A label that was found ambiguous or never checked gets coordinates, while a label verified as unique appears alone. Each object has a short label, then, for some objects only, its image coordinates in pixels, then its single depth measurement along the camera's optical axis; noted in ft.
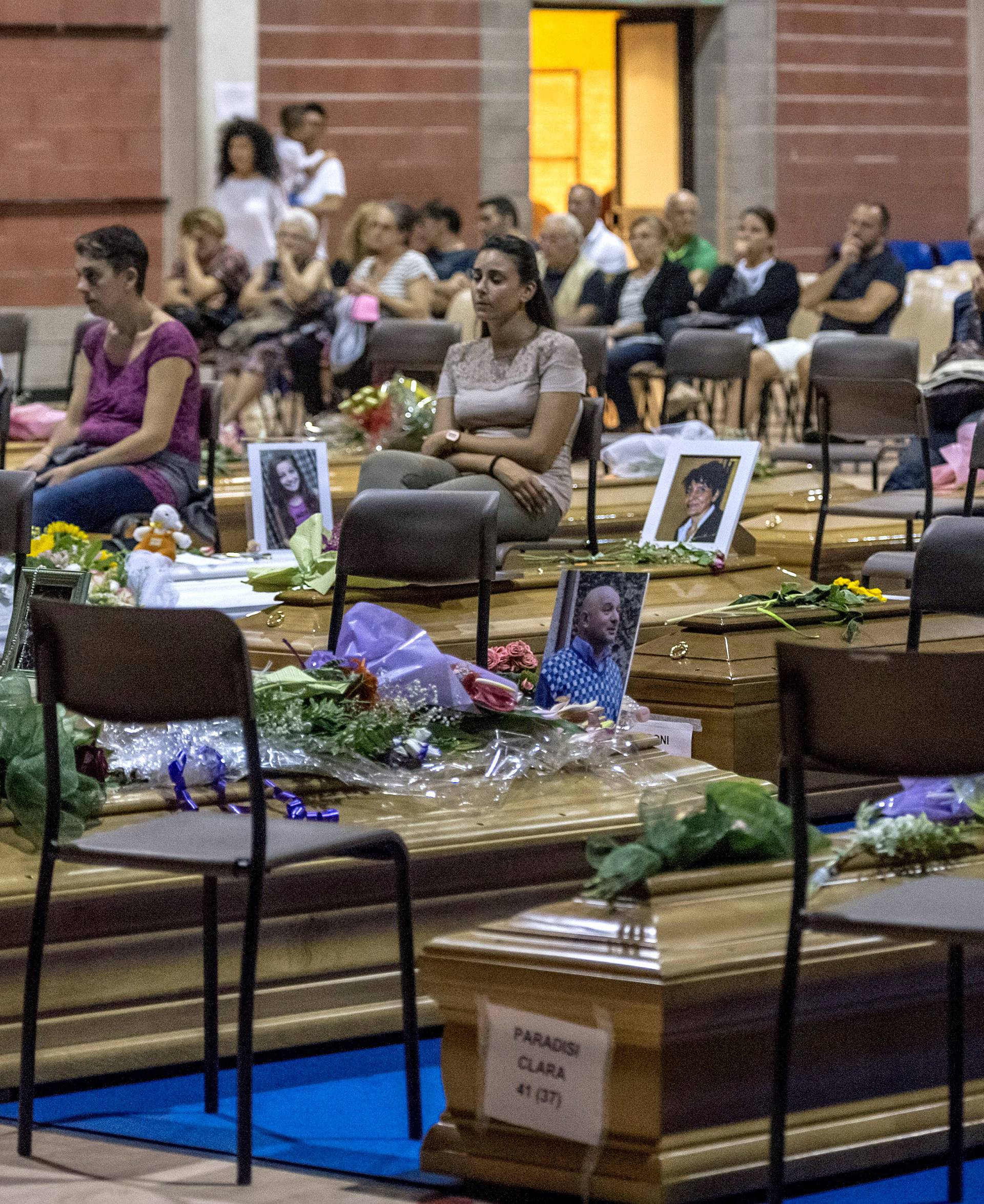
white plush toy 28.89
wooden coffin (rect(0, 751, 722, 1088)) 18.48
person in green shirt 60.76
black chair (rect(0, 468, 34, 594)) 23.54
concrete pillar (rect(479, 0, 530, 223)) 74.31
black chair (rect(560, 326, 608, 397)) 43.38
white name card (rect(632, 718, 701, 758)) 23.60
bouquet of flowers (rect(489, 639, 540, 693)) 24.53
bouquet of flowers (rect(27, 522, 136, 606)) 28.42
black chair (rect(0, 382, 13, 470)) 37.00
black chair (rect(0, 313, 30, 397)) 51.79
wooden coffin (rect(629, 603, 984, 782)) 26.51
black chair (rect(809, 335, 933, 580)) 35.12
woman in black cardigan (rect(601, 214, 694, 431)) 56.45
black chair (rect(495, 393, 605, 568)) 33.23
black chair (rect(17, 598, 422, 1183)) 15.84
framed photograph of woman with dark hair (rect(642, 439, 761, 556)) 32.07
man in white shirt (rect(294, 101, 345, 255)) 66.92
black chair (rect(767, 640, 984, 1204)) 14.35
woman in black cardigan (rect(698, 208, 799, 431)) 56.60
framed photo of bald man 22.27
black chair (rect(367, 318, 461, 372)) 45.46
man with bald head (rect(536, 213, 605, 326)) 55.85
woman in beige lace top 30.53
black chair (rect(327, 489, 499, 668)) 23.97
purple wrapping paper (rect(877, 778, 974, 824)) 18.20
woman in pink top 33.18
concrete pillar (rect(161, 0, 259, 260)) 68.75
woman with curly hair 62.30
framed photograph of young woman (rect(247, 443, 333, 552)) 33.68
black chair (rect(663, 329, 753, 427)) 45.91
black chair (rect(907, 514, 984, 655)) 21.40
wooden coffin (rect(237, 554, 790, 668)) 27.33
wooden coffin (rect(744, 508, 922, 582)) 37.48
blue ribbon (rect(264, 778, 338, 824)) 19.56
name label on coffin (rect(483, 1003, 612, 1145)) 15.23
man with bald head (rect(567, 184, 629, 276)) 61.51
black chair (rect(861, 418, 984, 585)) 29.81
